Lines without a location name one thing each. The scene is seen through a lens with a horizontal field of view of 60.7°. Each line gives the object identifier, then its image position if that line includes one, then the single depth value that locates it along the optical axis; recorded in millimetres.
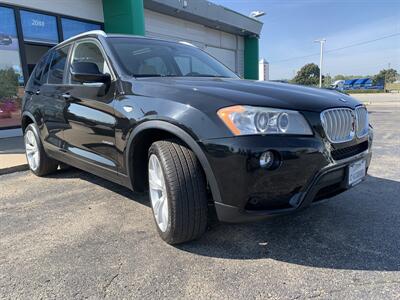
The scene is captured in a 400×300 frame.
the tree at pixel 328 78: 80706
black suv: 2170
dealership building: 8445
